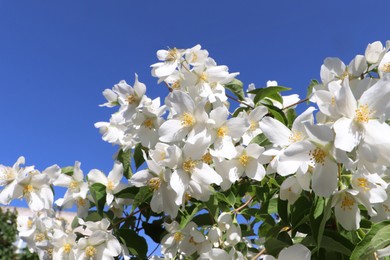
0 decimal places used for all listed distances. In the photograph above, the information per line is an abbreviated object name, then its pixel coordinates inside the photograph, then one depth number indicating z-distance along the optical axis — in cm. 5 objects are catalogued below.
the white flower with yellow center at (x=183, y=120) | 38
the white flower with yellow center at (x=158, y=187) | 37
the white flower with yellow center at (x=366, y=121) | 29
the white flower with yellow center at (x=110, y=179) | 45
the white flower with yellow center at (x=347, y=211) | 32
